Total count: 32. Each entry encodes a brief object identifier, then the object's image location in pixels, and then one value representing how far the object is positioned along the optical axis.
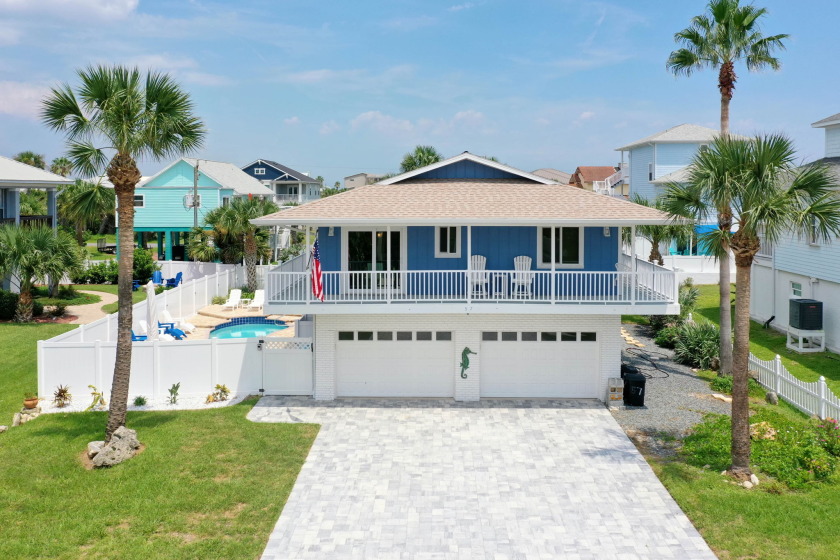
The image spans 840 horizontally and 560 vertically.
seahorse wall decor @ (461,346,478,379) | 19.91
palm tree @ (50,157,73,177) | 86.94
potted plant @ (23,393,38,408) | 18.39
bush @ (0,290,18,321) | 29.69
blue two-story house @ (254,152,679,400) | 18.92
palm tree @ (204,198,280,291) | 37.06
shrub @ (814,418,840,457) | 15.01
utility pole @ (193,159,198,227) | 43.69
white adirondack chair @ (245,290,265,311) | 32.97
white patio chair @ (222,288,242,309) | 33.03
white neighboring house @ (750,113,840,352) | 24.83
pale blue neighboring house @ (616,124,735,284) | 44.25
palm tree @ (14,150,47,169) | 91.25
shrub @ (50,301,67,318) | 30.75
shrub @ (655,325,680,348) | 26.56
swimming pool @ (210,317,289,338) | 29.70
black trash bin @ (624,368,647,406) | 19.17
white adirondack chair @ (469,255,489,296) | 19.20
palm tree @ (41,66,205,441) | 15.52
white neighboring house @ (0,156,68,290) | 35.44
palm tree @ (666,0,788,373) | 20.80
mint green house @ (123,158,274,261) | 47.22
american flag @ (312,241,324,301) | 18.45
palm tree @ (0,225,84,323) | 28.97
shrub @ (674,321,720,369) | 23.48
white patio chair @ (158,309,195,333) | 27.16
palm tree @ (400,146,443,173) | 54.72
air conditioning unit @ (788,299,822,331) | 24.59
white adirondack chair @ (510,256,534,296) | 19.36
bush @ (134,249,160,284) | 40.88
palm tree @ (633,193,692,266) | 28.50
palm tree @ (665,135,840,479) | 13.70
